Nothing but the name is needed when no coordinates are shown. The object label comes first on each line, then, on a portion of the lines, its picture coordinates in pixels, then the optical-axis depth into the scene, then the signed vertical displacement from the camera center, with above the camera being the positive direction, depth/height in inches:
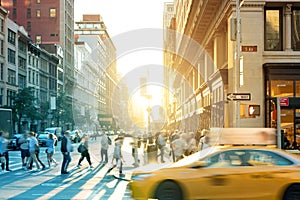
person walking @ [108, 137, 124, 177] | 904.5 -50.5
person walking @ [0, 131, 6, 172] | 946.1 -43.0
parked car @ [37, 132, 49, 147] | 2078.0 -67.7
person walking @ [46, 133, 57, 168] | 1064.2 -54.1
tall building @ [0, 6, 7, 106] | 2687.0 +291.8
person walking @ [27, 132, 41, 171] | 984.9 -48.4
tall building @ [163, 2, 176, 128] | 4594.0 +781.1
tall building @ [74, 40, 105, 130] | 4768.7 +317.2
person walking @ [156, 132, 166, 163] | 1153.2 -48.5
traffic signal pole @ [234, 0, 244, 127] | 910.4 +123.1
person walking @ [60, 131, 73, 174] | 910.4 -48.2
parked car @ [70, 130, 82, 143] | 2602.4 -75.9
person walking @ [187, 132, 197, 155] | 986.8 -45.2
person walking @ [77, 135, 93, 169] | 1039.6 -51.3
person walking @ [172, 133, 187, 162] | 943.0 -46.7
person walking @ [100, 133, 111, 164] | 1070.4 -43.5
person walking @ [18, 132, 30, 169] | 1024.9 -46.5
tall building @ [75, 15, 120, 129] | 5593.0 +810.4
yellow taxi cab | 467.2 -48.6
